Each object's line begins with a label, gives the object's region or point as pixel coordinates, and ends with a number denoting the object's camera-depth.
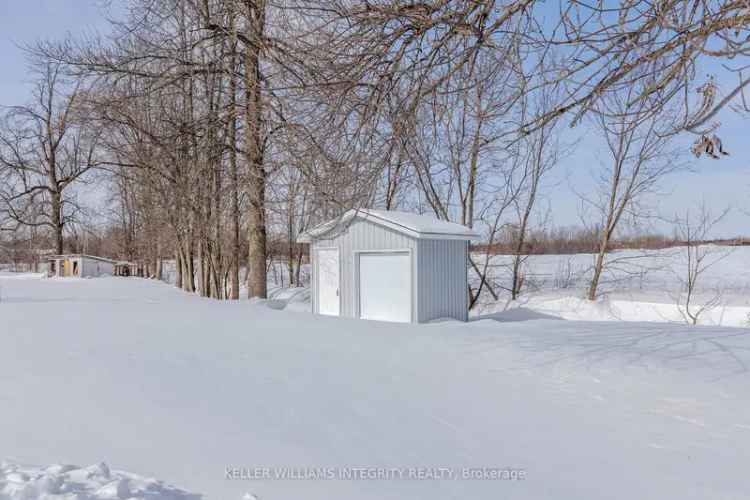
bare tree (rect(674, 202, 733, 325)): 14.35
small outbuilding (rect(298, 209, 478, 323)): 10.57
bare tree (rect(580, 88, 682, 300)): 16.20
